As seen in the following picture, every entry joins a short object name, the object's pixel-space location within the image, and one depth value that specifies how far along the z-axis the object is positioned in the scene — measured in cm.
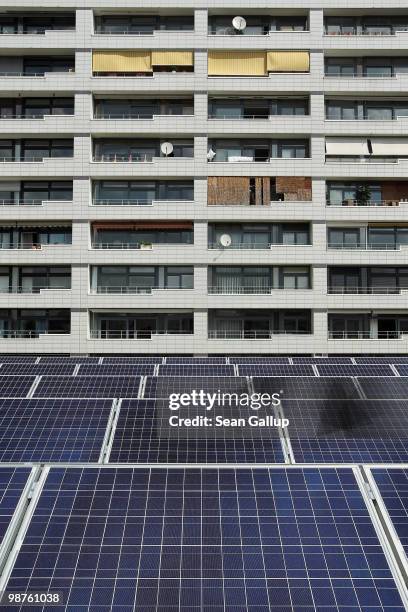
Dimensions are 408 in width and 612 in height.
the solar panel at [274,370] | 1498
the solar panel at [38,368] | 1494
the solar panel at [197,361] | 1698
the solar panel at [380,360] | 1648
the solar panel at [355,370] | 1492
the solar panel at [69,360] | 1694
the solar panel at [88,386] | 1315
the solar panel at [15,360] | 1706
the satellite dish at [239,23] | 3816
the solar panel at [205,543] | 730
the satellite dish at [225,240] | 3725
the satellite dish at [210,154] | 3781
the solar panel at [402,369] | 1473
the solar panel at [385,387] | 1327
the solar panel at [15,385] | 1312
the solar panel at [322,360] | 1688
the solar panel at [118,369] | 1480
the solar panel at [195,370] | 1496
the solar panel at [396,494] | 841
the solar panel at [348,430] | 1037
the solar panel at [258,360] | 1716
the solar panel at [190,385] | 1345
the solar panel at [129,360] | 1677
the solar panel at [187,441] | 1024
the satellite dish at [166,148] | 3778
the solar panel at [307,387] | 1321
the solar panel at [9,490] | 854
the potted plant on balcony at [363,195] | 3838
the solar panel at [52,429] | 1034
